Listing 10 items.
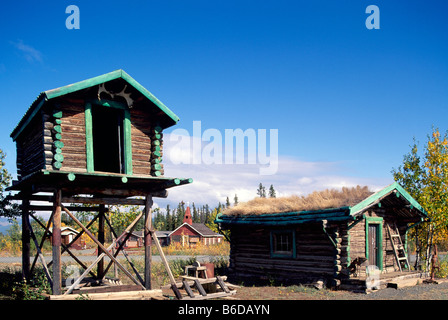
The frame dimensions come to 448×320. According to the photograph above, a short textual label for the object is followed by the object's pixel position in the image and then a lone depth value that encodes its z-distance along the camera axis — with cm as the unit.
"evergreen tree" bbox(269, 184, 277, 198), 8664
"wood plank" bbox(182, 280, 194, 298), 1275
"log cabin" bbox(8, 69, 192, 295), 1180
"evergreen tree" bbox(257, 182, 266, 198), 8956
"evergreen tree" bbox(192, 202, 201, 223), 9816
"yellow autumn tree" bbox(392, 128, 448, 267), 1953
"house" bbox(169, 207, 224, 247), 5847
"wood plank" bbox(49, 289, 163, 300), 1191
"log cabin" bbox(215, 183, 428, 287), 1630
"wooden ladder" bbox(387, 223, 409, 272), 1912
